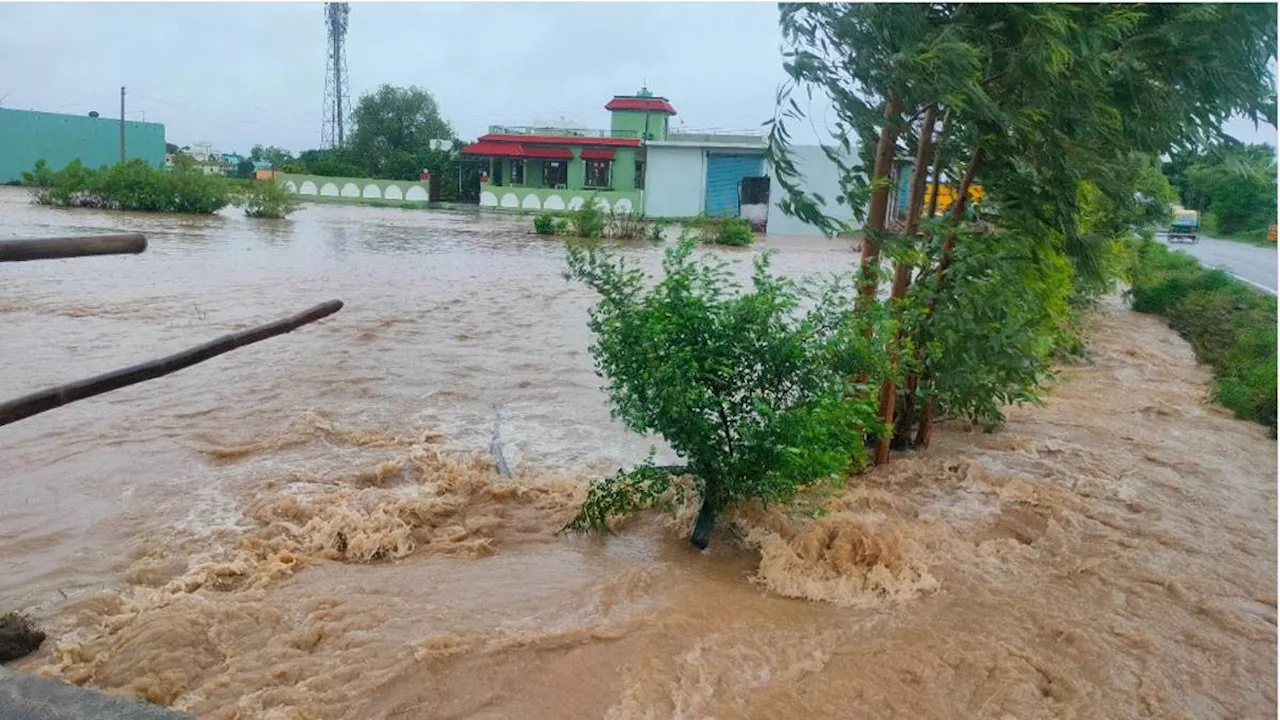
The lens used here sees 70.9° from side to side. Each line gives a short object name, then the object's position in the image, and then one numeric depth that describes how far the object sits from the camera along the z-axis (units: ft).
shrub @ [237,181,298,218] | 91.30
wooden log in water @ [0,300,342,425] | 9.26
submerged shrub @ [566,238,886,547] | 13.73
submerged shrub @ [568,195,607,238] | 86.84
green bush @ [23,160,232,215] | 90.38
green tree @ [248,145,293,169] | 177.99
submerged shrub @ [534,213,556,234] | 91.20
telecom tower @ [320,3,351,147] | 164.89
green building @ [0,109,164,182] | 124.26
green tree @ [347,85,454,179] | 161.07
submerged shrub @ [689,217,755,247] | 92.27
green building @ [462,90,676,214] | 127.34
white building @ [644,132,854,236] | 115.96
